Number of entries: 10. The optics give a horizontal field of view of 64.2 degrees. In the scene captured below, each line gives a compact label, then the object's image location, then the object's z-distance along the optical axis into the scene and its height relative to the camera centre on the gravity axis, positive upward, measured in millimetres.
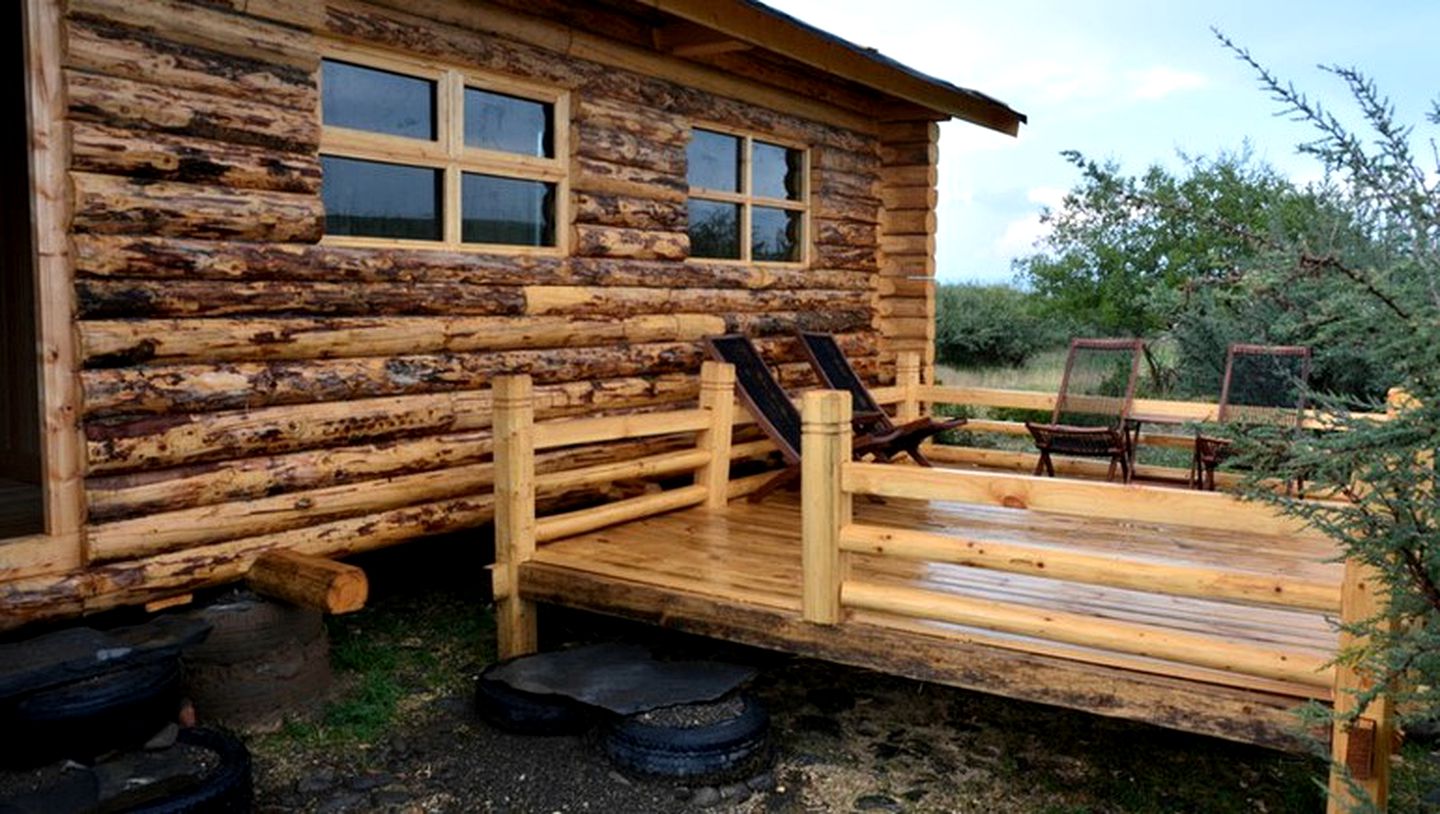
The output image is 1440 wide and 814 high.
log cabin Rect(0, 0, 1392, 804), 4125 -348
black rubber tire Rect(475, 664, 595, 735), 4535 -1623
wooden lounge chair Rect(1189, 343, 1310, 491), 7465 -497
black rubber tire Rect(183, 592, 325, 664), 4504 -1315
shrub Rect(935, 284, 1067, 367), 20984 -526
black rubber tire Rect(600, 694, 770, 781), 4109 -1603
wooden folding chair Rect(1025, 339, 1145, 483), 7520 -724
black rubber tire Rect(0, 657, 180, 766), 3559 -1327
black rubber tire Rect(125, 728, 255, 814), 3357 -1467
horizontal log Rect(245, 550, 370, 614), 4387 -1107
